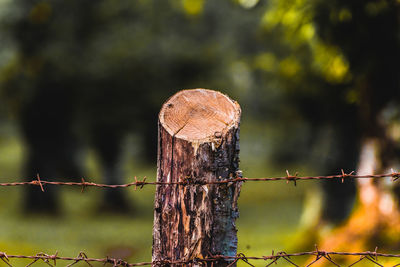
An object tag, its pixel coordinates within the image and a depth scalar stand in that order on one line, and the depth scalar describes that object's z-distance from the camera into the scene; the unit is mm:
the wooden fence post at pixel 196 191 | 6309
